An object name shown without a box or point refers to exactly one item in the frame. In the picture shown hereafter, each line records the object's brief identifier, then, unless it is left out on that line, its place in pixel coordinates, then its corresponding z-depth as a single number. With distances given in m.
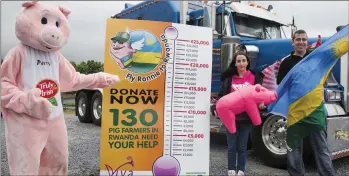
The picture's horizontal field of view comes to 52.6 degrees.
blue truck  4.61
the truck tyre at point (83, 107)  9.25
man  3.41
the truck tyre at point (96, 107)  8.72
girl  3.63
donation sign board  3.21
